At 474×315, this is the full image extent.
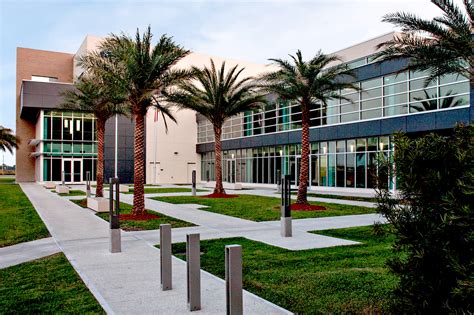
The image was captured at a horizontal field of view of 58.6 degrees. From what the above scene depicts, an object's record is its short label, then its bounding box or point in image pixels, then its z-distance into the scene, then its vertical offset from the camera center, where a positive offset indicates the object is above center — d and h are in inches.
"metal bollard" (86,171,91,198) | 953.1 -35.2
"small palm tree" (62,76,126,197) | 919.7 +144.3
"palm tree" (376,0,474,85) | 493.4 +157.2
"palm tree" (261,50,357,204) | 833.5 +167.0
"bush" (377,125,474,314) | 139.7 -19.0
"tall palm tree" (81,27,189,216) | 653.9 +157.1
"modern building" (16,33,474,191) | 1076.5 +132.9
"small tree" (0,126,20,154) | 1943.2 +145.3
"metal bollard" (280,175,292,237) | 461.7 -49.1
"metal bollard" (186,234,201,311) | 222.2 -55.7
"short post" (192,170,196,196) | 1110.1 -35.0
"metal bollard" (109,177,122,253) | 378.6 -56.1
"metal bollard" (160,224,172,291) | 259.6 -55.6
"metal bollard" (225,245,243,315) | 186.1 -49.4
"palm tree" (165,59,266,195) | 1097.6 +178.2
